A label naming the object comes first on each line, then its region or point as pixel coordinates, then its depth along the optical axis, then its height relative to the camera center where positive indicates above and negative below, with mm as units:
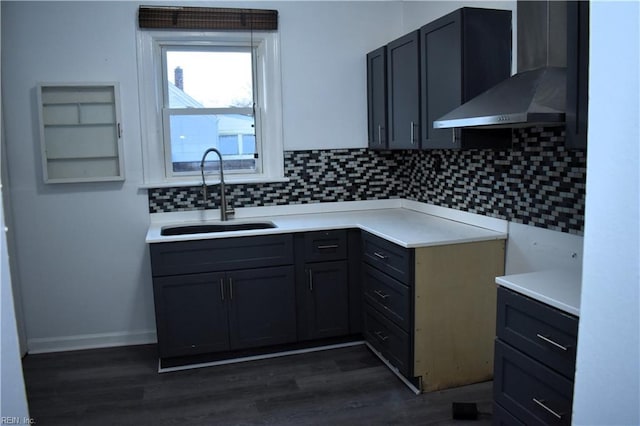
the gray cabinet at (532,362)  1826 -774
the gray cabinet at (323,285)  3439 -834
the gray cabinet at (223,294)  3246 -839
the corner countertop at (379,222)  2986 -438
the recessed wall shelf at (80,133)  3502 +194
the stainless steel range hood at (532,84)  2078 +291
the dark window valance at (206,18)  3559 +958
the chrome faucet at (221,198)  3719 -274
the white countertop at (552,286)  1838 -512
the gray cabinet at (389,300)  2906 -849
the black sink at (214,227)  3718 -483
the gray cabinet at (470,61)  2762 +485
